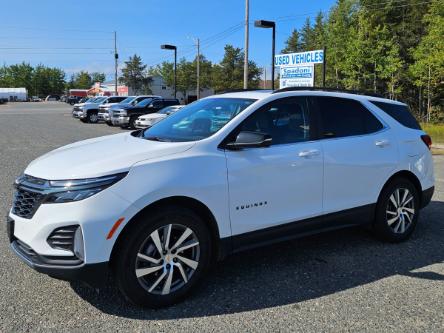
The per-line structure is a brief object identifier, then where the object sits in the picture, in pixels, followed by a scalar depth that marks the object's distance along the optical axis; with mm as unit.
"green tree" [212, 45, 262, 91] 77125
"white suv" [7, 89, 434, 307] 3373
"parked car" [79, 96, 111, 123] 29984
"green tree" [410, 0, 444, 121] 30594
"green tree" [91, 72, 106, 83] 163625
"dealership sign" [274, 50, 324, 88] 19016
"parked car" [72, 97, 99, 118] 30797
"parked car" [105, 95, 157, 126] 24703
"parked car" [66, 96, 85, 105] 76881
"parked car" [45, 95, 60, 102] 126750
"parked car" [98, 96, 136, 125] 26394
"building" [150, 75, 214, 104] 99062
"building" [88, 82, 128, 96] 92350
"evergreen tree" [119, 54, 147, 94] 97188
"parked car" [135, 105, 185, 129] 21334
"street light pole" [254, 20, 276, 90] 20391
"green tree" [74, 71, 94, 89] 151375
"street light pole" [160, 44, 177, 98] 31975
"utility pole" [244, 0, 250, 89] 26359
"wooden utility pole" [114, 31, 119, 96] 57650
